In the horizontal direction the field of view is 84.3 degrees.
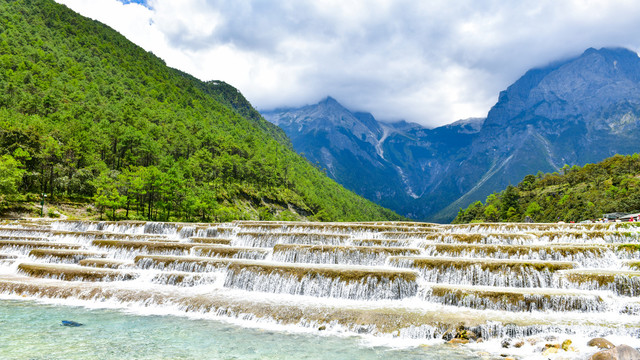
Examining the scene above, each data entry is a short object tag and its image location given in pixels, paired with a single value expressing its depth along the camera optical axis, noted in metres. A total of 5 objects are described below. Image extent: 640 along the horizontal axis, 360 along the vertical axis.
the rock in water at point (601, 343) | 12.99
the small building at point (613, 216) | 67.96
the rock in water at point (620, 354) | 10.64
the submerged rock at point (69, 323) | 16.66
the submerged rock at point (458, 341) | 14.88
